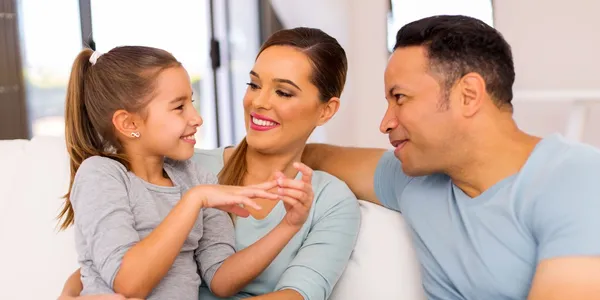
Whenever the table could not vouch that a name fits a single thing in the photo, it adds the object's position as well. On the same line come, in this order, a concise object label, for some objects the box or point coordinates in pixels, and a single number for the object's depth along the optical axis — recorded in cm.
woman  167
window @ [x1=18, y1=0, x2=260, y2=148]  366
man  136
